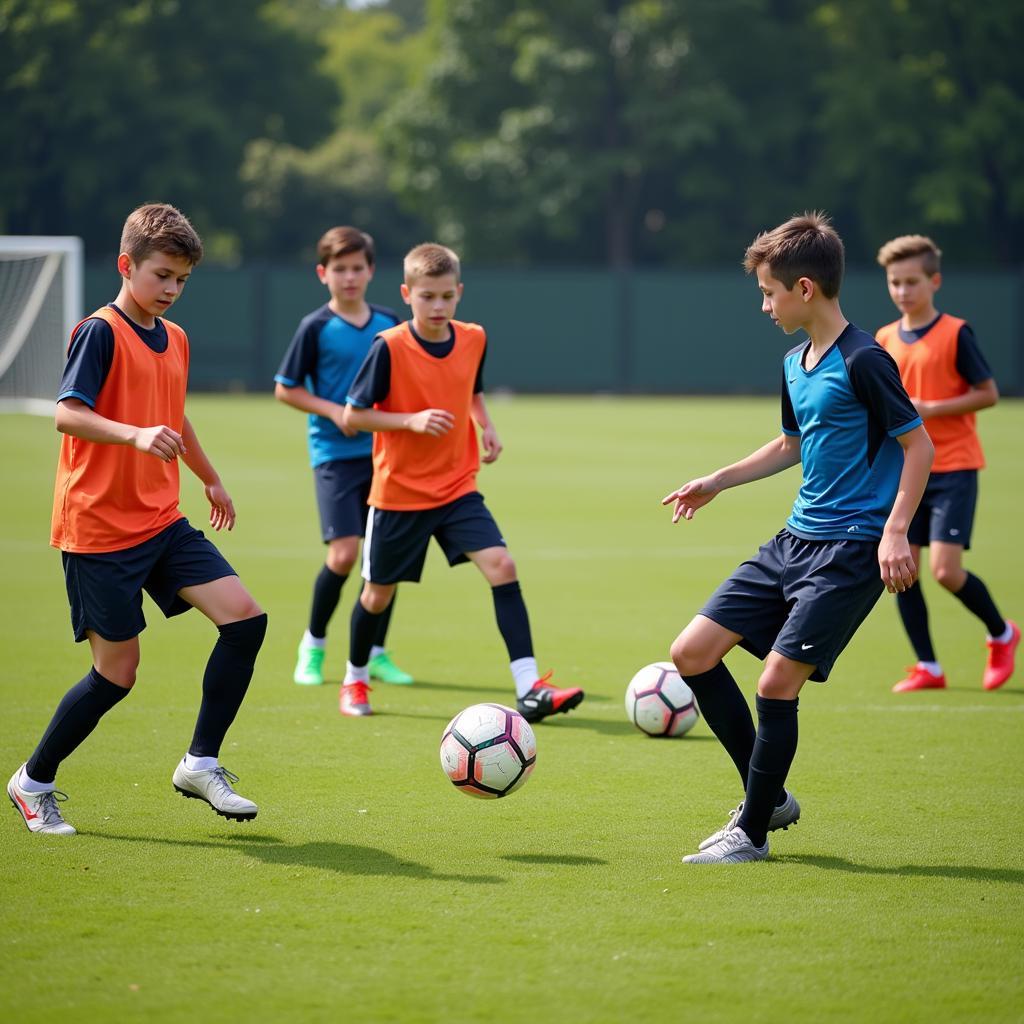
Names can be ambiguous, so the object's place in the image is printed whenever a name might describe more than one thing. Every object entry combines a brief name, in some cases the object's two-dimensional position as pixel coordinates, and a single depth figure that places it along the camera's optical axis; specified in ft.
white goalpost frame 135.45
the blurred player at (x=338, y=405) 51.75
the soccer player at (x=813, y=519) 31.58
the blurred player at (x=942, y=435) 50.93
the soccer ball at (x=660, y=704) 43.96
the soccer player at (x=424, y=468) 46.26
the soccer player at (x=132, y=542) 33.88
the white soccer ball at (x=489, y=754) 36.04
